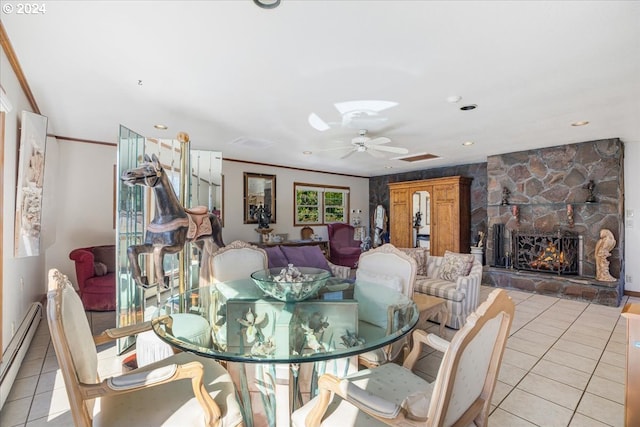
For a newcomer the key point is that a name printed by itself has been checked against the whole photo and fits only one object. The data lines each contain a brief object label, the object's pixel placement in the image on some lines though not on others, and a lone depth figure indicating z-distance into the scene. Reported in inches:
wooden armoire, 245.6
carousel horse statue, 80.6
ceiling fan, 142.7
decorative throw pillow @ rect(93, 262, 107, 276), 159.6
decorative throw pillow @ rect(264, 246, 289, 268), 148.2
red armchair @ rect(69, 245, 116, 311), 151.3
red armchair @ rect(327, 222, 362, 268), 248.5
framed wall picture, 97.4
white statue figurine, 171.3
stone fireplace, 175.0
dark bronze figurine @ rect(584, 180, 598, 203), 179.6
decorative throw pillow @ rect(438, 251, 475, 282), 148.8
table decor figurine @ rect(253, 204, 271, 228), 236.7
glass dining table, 59.6
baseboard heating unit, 83.0
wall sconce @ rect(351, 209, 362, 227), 321.4
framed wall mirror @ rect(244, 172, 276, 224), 240.8
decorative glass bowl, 86.3
